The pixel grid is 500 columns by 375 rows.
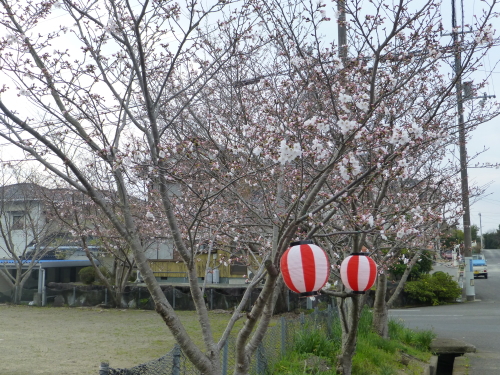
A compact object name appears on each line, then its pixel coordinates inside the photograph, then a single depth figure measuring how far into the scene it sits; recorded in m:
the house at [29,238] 23.42
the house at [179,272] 26.80
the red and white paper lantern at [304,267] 4.35
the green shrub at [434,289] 22.14
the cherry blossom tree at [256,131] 4.46
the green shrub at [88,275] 26.48
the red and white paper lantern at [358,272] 5.51
